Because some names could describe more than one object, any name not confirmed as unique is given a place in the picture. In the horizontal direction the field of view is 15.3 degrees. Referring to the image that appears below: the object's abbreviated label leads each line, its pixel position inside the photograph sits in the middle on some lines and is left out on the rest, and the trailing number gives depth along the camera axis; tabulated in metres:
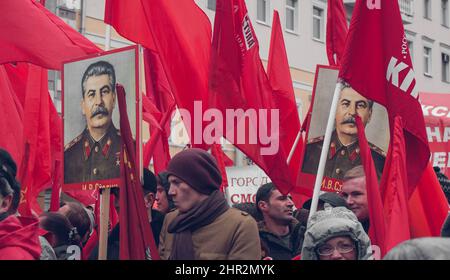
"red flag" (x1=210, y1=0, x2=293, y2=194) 10.77
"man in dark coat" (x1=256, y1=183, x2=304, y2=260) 10.18
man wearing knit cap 7.32
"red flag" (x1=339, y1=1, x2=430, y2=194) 9.71
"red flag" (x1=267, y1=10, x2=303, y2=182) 12.97
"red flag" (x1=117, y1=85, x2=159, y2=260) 7.40
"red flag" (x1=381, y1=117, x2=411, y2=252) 8.51
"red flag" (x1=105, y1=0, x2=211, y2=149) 11.52
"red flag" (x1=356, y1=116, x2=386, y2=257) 8.29
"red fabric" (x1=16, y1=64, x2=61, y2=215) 10.76
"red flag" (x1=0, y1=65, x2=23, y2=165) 10.86
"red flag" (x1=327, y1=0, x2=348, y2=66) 12.66
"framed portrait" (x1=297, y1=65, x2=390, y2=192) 9.92
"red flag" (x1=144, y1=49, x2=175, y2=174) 12.27
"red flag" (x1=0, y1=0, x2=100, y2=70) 11.17
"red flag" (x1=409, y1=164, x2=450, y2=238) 9.53
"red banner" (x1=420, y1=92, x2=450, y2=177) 15.53
